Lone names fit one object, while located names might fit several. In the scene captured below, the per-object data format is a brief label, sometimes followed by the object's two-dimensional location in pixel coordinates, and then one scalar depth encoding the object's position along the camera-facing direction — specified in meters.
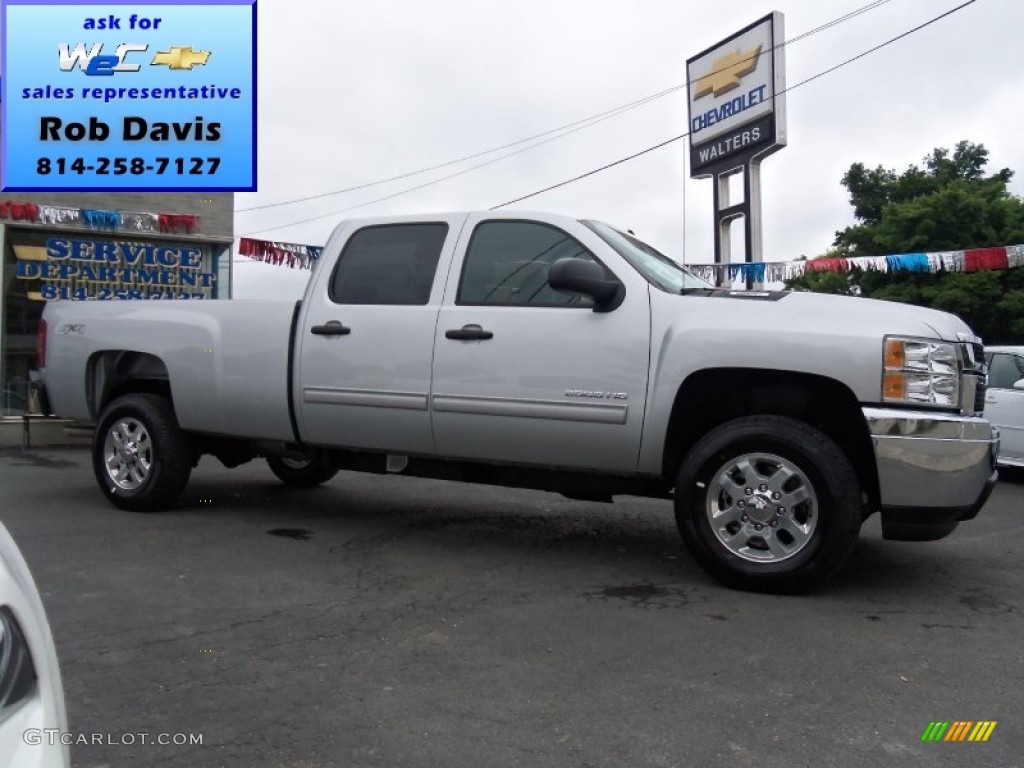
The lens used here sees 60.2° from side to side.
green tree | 29.25
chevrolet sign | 16.03
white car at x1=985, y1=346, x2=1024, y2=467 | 8.91
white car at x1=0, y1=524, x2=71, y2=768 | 1.48
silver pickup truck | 4.18
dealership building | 13.05
